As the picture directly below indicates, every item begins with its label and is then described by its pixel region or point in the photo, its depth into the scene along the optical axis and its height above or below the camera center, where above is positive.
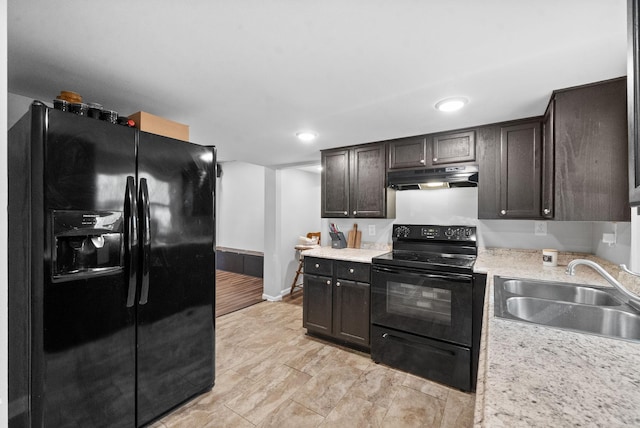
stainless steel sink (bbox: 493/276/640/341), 1.20 -0.46
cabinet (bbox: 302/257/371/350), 2.73 -0.92
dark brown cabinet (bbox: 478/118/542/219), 2.26 +0.36
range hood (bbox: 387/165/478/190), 2.50 +0.33
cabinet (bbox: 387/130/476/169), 2.55 +0.61
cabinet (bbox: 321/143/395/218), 3.02 +0.33
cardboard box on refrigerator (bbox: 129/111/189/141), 1.81 +0.59
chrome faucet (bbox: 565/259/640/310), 1.13 -0.29
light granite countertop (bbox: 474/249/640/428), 0.60 -0.44
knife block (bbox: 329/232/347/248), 3.43 -0.34
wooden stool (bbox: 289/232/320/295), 4.70 -0.89
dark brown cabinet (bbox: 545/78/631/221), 1.61 +0.37
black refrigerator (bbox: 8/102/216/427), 1.29 -0.32
